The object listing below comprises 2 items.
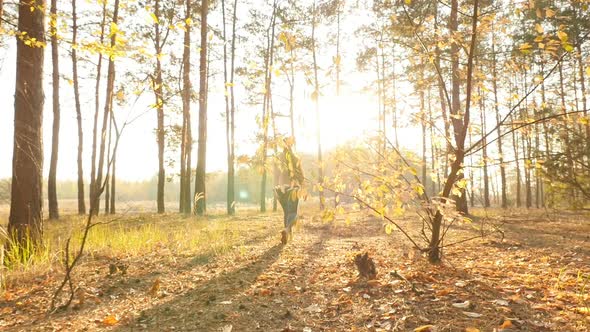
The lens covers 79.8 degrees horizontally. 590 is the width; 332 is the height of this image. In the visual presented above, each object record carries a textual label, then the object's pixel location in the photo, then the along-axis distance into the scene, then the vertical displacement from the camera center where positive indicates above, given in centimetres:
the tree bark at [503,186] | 1853 -7
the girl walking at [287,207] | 496 -36
